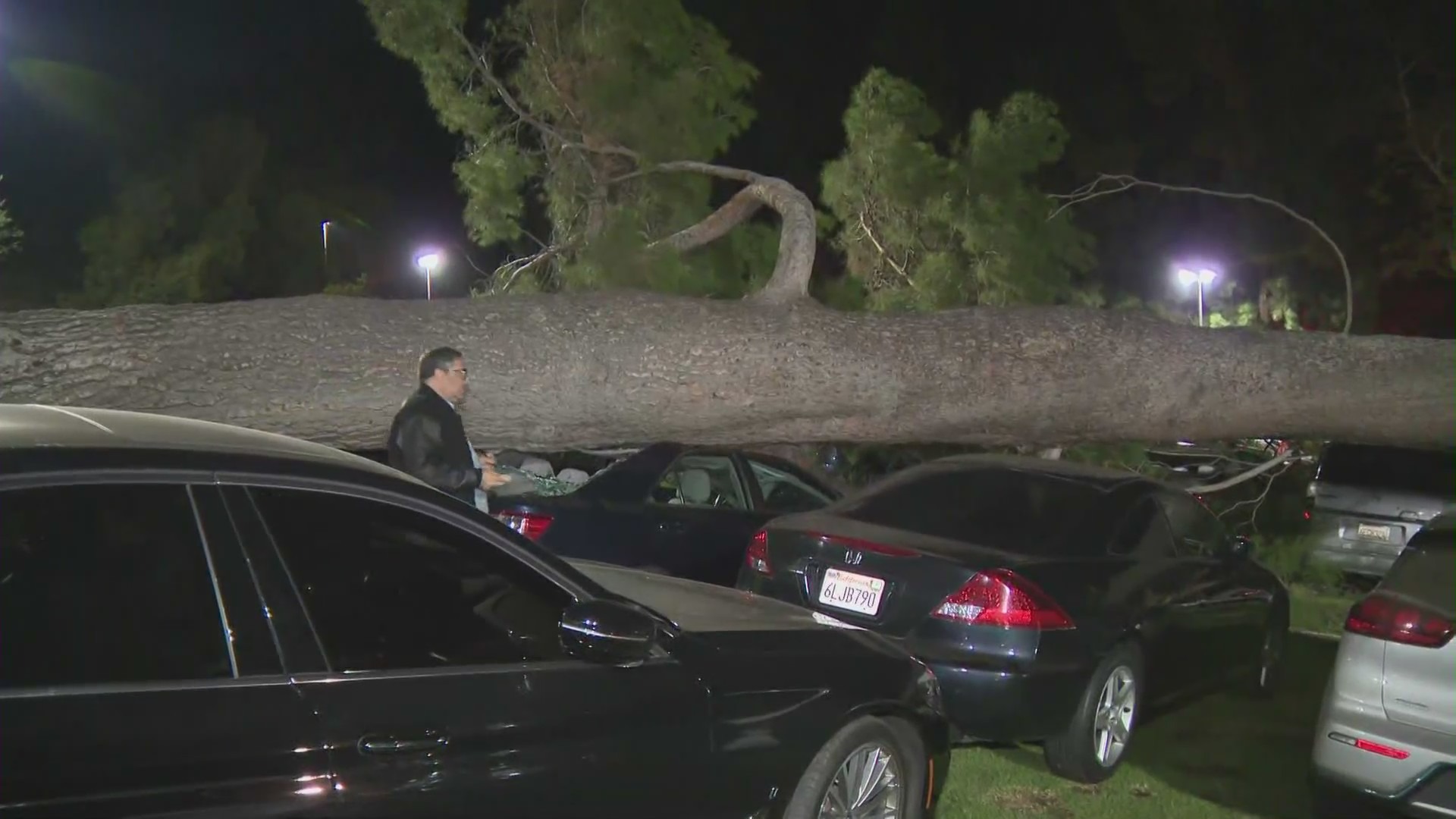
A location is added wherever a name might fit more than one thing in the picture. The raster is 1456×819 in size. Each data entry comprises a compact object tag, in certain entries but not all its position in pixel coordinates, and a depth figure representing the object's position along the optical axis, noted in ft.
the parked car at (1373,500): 32.83
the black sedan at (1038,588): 16.40
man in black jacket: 18.12
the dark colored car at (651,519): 22.89
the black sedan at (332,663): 7.93
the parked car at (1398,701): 13.78
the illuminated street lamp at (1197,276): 63.41
